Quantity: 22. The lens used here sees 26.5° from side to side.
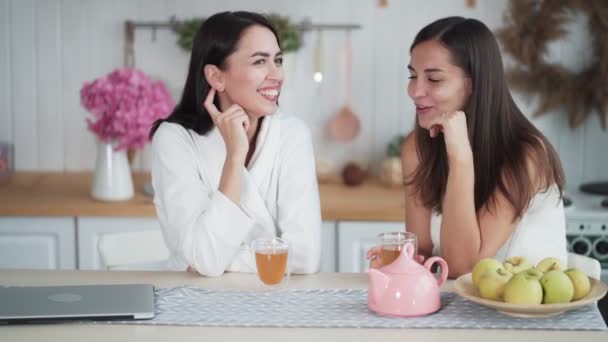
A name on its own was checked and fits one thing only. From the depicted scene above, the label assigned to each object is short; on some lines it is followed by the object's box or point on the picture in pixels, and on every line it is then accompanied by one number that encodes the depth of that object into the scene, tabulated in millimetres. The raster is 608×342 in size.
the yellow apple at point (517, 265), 2702
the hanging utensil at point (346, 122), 4747
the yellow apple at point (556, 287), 2611
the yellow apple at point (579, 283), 2650
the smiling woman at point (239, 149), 3175
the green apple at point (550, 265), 2702
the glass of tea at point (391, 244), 2879
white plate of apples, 2600
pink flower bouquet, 4157
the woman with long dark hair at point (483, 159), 3082
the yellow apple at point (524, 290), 2595
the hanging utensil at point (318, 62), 4693
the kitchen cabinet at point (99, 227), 4205
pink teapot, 2671
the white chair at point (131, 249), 3418
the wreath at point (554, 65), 4563
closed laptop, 2655
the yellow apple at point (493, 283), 2659
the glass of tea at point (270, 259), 2861
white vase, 4248
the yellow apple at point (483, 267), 2699
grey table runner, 2635
